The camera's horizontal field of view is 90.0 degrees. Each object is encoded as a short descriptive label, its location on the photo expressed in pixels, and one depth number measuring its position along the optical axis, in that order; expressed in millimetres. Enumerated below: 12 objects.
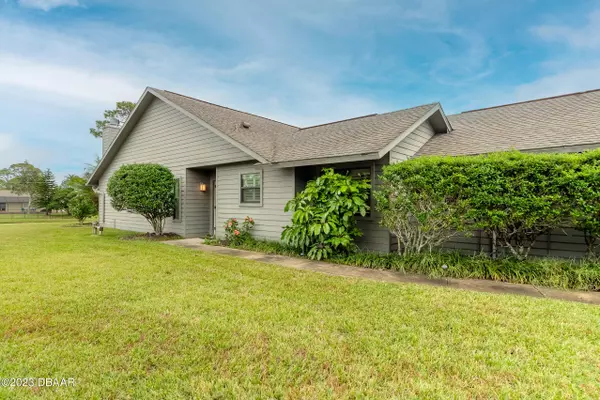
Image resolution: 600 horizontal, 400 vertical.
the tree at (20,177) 43800
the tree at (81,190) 18016
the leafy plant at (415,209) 5582
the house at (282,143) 6953
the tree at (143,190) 9883
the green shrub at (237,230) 8914
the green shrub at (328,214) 6578
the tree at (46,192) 30797
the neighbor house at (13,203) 54250
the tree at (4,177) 60562
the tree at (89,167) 25578
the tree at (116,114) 32562
